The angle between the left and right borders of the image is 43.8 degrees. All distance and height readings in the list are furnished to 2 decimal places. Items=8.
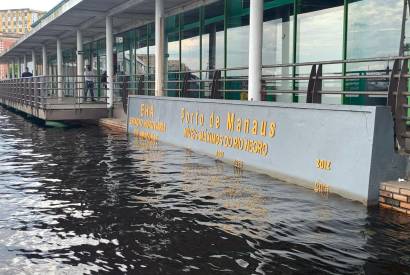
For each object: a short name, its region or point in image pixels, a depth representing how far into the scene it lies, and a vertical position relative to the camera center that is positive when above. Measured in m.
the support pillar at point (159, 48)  17.41 +1.28
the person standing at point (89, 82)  23.12 +0.11
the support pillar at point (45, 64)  38.24 +1.52
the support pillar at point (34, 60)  43.38 +2.07
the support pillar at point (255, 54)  11.22 +0.71
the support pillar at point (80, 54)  26.92 +1.63
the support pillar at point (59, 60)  32.75 +1.53
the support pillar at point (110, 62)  21.47 +0.97
